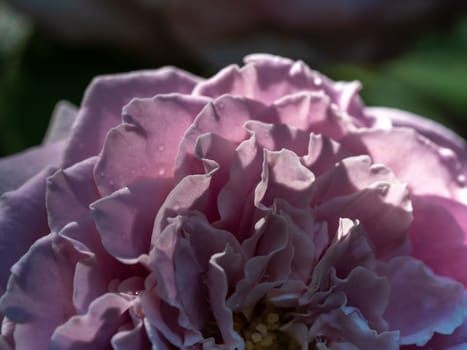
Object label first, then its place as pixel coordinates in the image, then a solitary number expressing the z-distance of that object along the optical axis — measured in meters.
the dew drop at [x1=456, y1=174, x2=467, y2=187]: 0.19
